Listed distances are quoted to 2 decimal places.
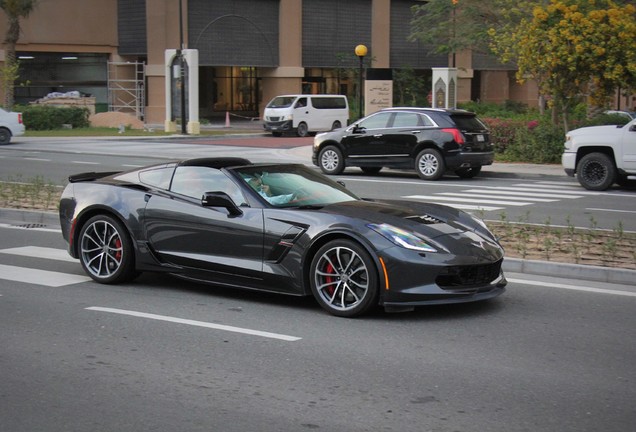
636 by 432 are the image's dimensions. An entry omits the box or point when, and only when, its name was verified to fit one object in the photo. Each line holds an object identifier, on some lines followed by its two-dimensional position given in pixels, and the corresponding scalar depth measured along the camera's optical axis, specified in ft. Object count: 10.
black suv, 70.54
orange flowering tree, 77.71
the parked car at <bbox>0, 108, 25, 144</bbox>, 111.45
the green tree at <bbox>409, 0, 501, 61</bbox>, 131.95
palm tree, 141.18
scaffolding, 175.01
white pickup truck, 62.95
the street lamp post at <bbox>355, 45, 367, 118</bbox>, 110.11
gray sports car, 25.59
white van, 139.85
